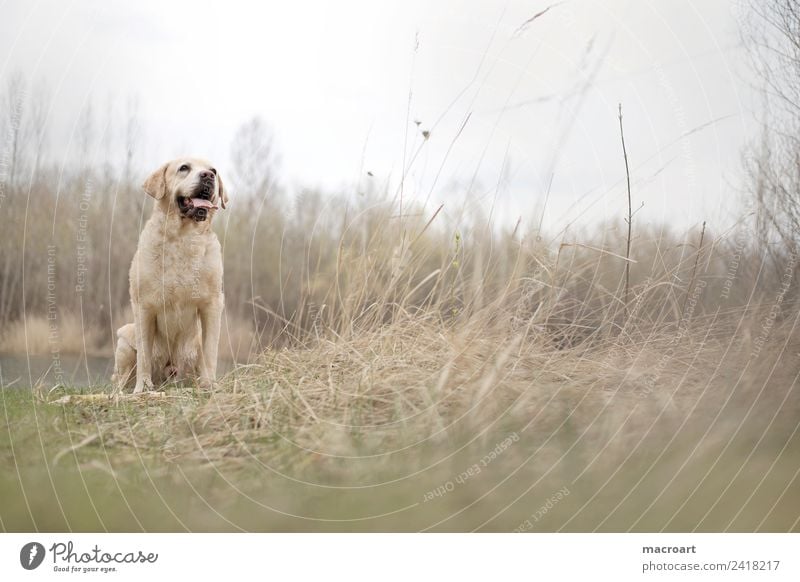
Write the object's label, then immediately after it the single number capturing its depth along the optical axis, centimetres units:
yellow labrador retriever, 392
